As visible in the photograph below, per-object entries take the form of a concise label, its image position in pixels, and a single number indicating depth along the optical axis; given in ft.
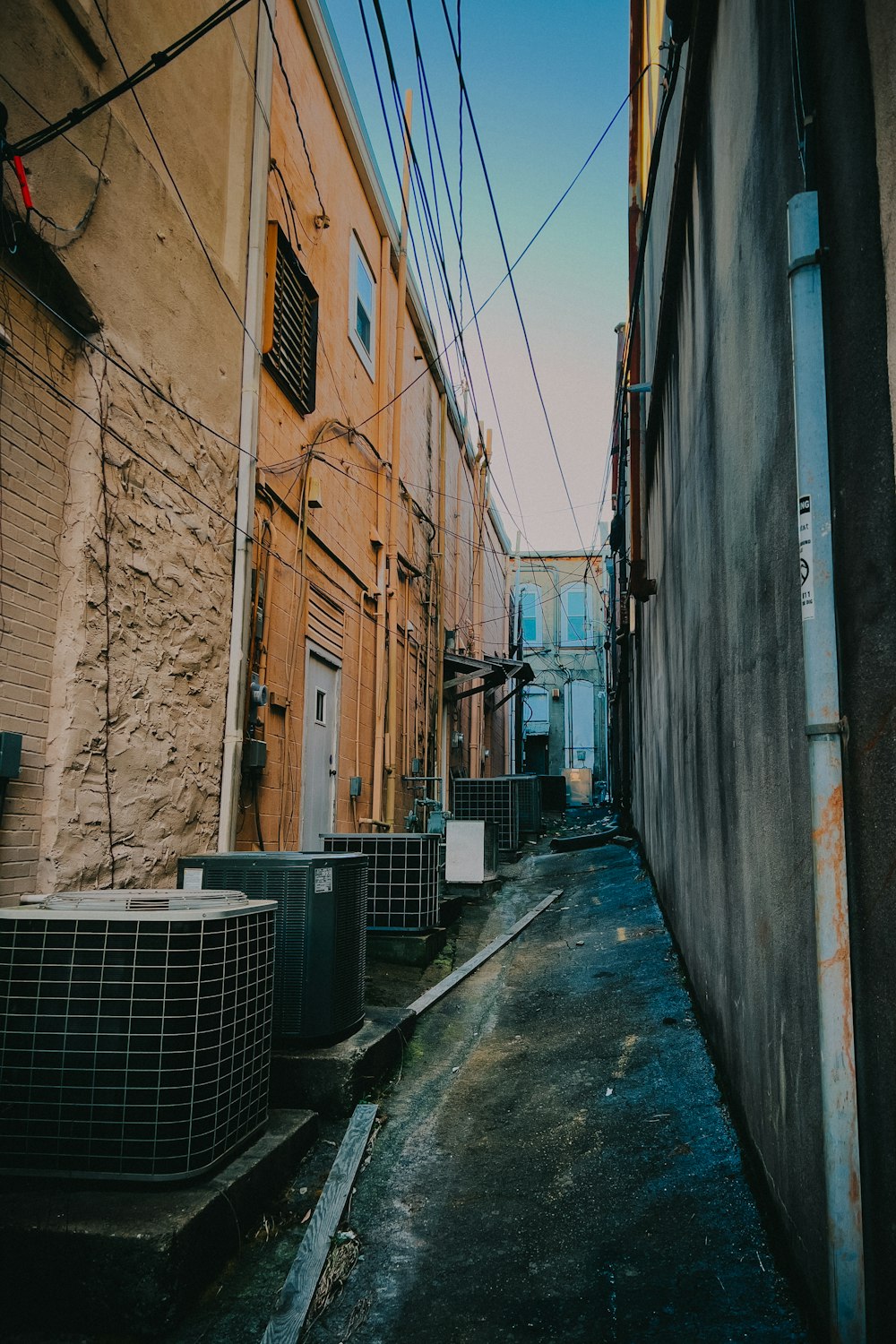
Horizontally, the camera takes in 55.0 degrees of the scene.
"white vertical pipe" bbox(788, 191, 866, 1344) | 5.41
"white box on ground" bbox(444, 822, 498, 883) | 30.60
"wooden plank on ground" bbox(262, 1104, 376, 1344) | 7.65
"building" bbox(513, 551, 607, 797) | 94.17
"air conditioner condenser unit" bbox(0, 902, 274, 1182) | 8.34
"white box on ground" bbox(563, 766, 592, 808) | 88.28
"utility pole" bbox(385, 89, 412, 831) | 32.99
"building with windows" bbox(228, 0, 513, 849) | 21.80
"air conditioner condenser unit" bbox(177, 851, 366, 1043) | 12.39
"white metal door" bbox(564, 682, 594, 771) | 93.97
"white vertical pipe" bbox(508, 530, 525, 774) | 74.04
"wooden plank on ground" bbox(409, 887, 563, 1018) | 17.03
